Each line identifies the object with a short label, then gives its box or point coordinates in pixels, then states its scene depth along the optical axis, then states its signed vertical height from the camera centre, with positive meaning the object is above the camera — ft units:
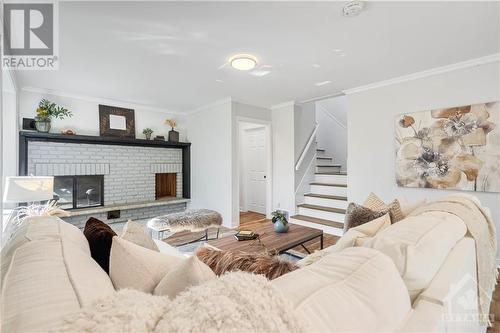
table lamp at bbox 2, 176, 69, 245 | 7.13 -0.78
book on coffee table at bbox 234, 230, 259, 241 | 8.05 -2.33
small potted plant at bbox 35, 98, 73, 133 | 11.98 +2.78
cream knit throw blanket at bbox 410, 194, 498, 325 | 4.50 -1.33
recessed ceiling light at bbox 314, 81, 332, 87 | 11.50 +4.04
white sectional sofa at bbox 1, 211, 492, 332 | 1.85 -1.10
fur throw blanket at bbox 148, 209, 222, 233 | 10.38 -2.42
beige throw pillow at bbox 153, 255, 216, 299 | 2.39 -1.12
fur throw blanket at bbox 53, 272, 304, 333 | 1.54 -1.00
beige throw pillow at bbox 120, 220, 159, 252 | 4.17 -1.21
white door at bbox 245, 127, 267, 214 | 19.01 -0.11
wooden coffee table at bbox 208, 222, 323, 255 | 7.25 -2.45
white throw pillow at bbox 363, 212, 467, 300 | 2.88 -1.07
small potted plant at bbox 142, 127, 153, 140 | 15.66 +2.30
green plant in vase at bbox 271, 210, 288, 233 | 8.79 -2.07
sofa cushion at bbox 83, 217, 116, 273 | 3.52 -1.15
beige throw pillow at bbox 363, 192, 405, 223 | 6.40 -1.18
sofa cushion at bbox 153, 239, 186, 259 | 6.30 -2.24
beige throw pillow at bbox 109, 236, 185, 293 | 2.74 -1.19
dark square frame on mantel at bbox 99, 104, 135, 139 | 14.33 +2.83
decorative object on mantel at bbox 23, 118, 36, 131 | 12.10 +2.23
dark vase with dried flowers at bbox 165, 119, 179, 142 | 16.83 +2.46
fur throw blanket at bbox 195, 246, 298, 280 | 4.01 -1.68
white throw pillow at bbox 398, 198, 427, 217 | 6.59 -1.15
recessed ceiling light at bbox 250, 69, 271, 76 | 10.07 +4.05
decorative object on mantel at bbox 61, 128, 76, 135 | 12.85 +1.98
